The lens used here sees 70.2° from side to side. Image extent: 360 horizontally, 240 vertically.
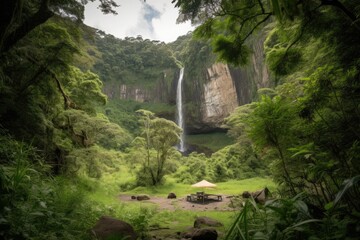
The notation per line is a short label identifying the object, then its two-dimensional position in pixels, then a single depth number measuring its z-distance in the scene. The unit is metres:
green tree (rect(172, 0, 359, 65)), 3.97
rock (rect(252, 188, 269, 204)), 9.52
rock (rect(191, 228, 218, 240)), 4.78
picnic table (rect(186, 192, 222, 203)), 13.98
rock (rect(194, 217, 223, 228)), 6.78
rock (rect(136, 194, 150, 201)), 14.98
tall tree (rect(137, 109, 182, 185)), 20.17
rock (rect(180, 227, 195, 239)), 5.36
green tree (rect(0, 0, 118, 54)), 4.21
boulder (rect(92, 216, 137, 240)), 4.39
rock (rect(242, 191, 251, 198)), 13.66
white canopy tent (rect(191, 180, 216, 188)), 15.14
